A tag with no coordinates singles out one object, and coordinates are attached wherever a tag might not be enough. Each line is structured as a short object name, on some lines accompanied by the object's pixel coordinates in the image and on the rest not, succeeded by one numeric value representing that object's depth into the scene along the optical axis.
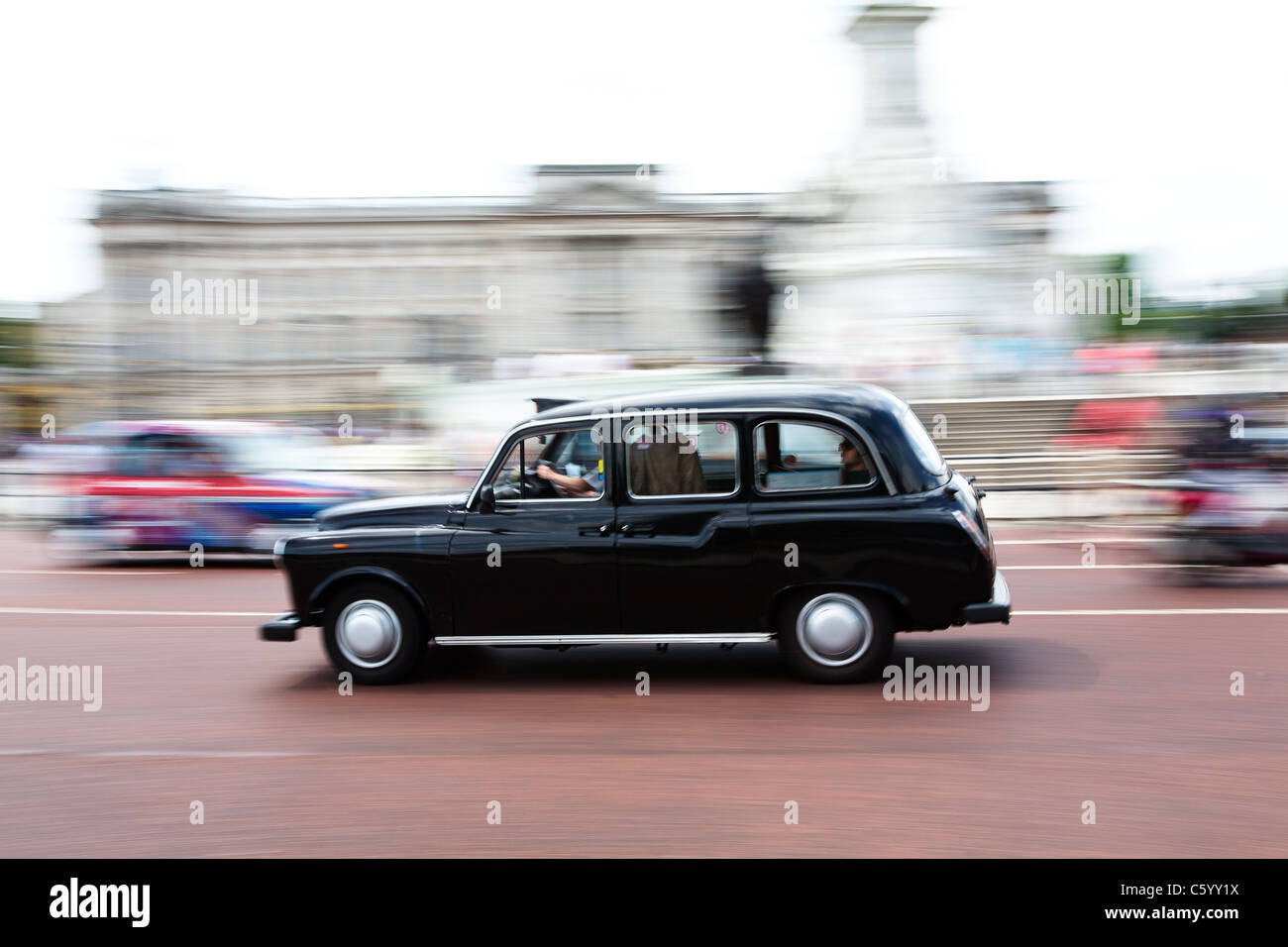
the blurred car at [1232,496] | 10.22
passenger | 6.81
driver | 7.02
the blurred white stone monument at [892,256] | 25.53
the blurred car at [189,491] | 13.36
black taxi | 6.69
